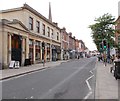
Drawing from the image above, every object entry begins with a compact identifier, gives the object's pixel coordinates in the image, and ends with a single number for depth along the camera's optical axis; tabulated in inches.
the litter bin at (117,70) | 255.8
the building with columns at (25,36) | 462.4
